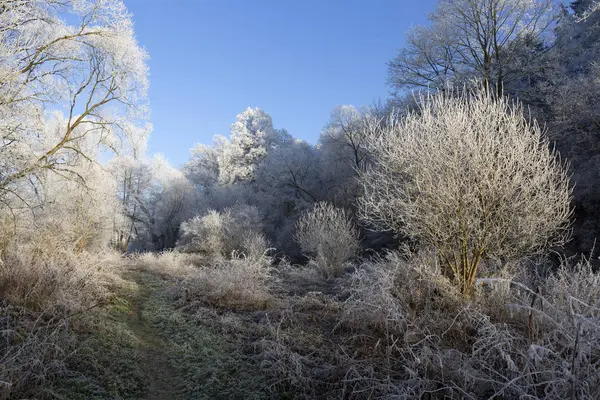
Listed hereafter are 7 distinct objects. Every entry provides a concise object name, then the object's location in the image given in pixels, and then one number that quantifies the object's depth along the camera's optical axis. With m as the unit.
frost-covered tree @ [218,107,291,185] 37.41
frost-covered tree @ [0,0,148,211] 6.48
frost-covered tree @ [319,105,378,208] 26.85
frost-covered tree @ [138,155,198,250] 33.59
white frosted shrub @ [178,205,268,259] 21.05
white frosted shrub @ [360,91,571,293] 6.15
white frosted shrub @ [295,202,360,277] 14.28
